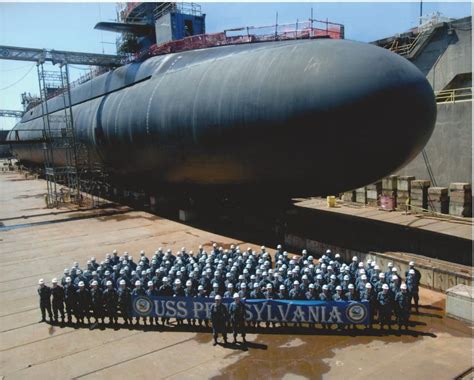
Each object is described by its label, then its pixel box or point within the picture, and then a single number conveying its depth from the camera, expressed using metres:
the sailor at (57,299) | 9.11
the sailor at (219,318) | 8.03
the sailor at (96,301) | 9.07
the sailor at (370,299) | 8.38
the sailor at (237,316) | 8.07
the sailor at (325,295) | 8.55
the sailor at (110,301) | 9.05
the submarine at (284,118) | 10.89
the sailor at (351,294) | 8.45
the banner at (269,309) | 8.35
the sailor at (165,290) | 9.10
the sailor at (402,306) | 8.24
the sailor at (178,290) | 8.97
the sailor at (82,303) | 9.17
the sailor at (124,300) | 8.98
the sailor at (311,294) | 8.66
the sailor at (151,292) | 9.00
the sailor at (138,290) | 9.04
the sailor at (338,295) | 8.52
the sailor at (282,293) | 8.74
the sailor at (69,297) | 9.20
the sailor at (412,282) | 8.80
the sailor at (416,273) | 9.00
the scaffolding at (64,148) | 25.69
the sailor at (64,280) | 9.39
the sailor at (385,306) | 8.23
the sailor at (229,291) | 8.82
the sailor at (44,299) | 9.16
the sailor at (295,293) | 8.71
